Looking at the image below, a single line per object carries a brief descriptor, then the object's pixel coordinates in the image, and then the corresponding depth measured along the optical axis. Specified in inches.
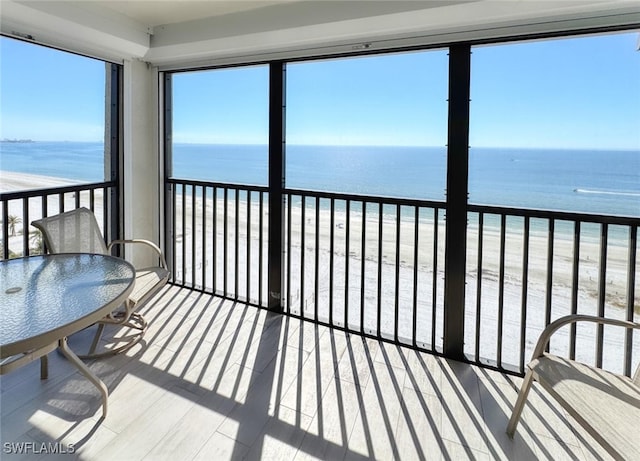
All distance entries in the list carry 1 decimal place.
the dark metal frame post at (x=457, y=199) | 88.4
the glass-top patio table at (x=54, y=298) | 53.9
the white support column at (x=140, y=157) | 129.0
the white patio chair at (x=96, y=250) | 88.4
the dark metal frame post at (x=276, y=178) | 112.7
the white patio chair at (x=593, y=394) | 48.8
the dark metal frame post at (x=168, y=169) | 136.6
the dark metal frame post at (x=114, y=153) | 126.1
